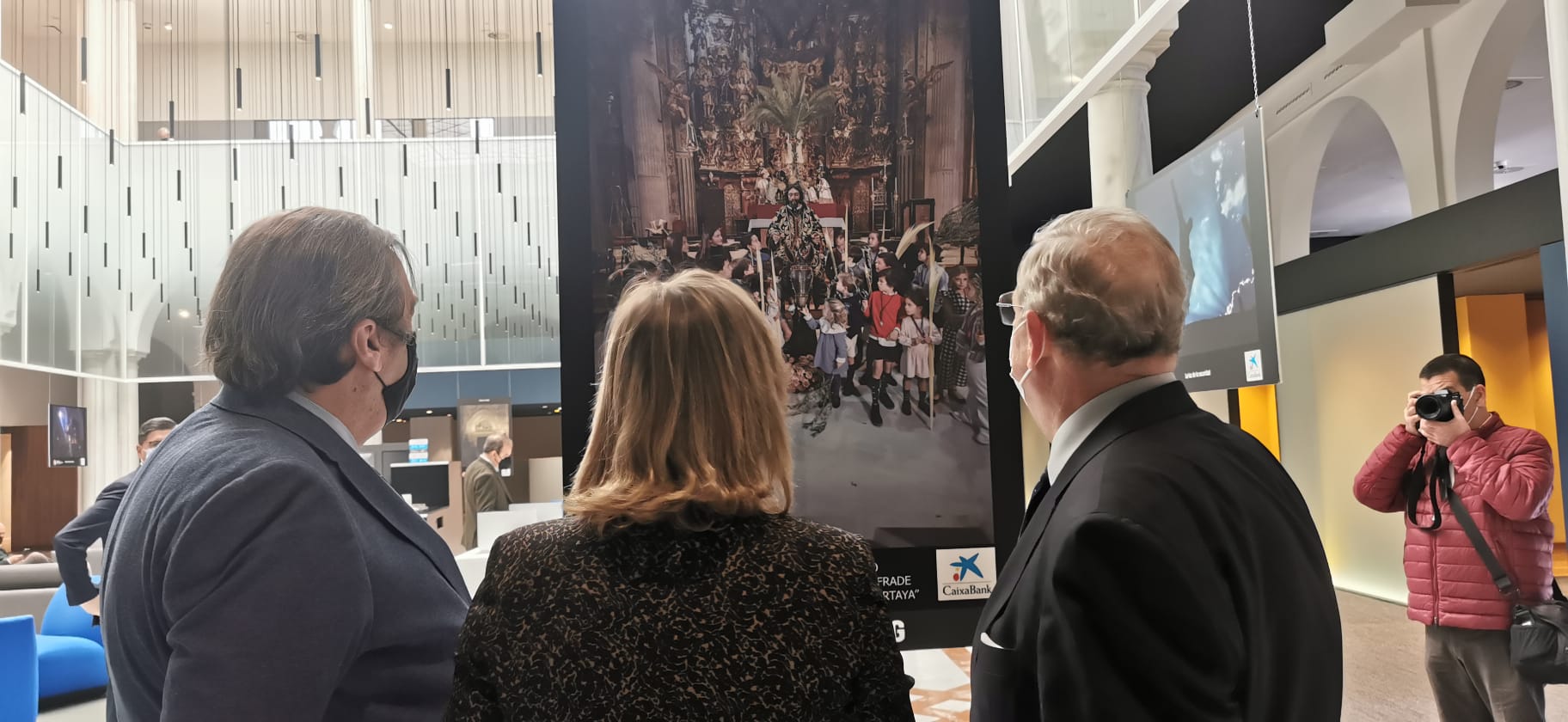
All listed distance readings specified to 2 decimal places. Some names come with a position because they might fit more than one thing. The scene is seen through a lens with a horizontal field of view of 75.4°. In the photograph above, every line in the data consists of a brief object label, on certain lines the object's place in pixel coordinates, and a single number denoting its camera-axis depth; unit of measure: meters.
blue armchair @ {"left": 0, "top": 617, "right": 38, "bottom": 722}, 4.86
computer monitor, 9.55
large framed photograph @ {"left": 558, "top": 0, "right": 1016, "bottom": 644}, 2.26
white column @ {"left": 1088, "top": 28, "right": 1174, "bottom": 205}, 5.34
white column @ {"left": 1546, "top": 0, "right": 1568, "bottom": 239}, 2.45
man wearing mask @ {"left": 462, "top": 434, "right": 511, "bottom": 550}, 8.04
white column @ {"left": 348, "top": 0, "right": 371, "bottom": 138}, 13.22
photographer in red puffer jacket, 3.51
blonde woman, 1.07
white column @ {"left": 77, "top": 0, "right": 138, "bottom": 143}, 13.45
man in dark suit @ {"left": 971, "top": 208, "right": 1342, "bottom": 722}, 1.11
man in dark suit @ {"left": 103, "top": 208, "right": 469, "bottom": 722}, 1.04
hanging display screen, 3.54
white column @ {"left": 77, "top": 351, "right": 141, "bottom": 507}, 13.65
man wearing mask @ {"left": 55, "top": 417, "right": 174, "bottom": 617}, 4.34
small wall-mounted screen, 12.55
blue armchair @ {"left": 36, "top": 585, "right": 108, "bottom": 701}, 5.96
